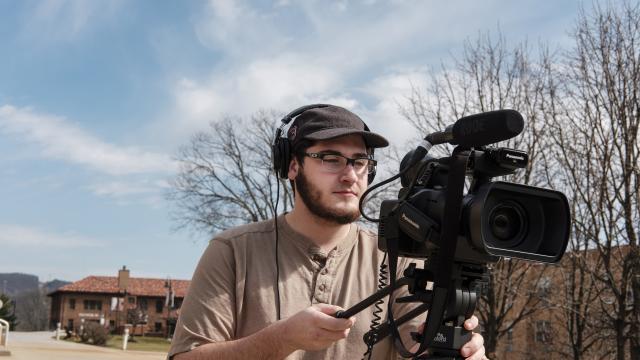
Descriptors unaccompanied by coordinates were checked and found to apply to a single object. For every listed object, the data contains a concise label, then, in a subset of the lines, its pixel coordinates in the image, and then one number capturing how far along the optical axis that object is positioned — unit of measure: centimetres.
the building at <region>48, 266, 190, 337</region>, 7806
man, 233
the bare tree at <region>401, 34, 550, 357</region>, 1335
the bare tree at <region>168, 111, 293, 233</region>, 2953
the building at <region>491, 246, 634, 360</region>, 1184
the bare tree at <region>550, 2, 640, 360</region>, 1059
